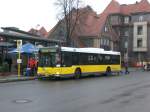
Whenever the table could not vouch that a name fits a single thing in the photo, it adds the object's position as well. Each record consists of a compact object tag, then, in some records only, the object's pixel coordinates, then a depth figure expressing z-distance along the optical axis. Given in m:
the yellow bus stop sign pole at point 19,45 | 21.05
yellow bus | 19.18
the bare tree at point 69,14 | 38.49
